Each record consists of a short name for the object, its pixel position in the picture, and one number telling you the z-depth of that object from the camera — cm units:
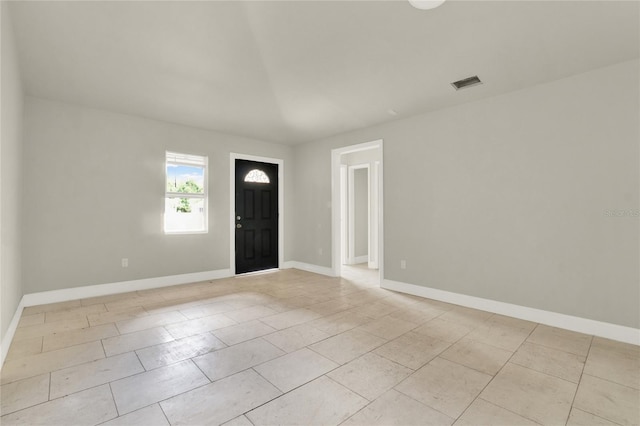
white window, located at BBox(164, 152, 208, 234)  500
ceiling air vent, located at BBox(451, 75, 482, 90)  327
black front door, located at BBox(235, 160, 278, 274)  585
